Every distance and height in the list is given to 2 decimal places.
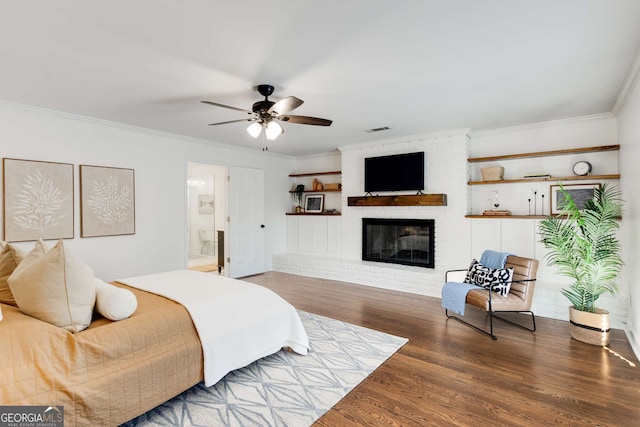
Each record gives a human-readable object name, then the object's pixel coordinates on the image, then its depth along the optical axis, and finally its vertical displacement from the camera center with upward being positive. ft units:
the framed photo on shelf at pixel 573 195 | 13.11 +0.78
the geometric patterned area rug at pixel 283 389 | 6.52 -4.21
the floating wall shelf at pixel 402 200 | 15.88 +0.72
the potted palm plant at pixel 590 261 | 9.96 -1.61
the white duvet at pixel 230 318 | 7.38 -2.70
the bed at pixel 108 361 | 5.03 -2.71
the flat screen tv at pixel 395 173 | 16.58 +2.26
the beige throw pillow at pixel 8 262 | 6.93 -1.08
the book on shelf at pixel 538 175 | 13.81 +1.69
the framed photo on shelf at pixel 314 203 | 21.75 +0.76
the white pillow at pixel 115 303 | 6.42 -1.85
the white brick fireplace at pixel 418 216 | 15.55 -0.15
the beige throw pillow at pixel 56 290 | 5.89 -1.46
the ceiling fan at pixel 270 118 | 9.47 +3.12
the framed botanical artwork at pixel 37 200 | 11.27 +0.57
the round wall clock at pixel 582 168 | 13.03 +1.87
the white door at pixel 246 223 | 19.17 -0.55
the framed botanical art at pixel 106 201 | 13.05 +0.59
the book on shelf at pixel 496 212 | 14.44 +0.04
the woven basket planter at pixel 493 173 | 14.92 +1.94
